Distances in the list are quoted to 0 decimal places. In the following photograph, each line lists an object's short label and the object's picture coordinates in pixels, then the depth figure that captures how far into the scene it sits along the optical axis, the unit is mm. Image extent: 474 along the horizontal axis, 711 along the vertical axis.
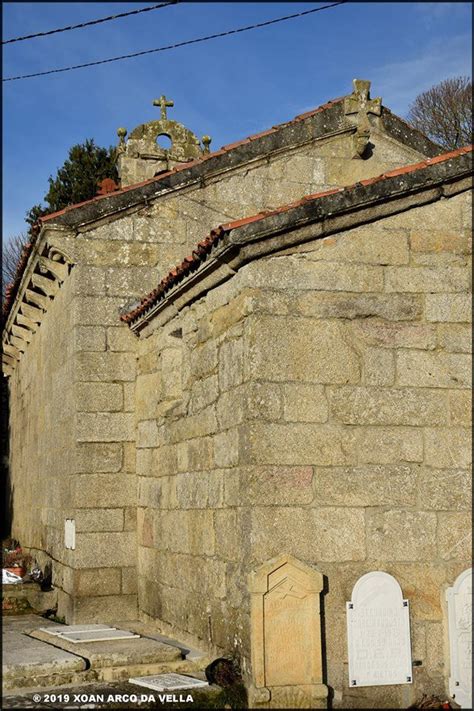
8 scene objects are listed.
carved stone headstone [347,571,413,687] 6539
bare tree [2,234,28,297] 30481
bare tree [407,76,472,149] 23750
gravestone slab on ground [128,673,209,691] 6555
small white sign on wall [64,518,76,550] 9883
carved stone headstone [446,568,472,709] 6602
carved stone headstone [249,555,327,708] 6324
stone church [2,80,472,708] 6566
